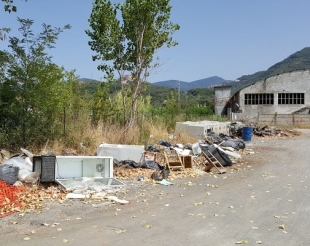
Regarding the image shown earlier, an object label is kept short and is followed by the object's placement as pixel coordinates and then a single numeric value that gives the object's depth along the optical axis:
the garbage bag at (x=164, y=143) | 15.03
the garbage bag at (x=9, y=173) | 8.60
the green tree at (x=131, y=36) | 15.84
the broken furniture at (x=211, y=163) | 11.83
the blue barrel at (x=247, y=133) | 22.67
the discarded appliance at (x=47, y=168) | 8.99
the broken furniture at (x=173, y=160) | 11.56
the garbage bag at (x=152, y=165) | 11.39
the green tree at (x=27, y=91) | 11.65
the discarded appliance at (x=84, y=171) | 9.34
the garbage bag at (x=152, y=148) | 13.49
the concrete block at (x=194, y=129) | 18.83
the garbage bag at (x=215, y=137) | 18.27
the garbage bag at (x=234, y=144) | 16.80
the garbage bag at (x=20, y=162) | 9.63
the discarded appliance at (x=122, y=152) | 11.66
